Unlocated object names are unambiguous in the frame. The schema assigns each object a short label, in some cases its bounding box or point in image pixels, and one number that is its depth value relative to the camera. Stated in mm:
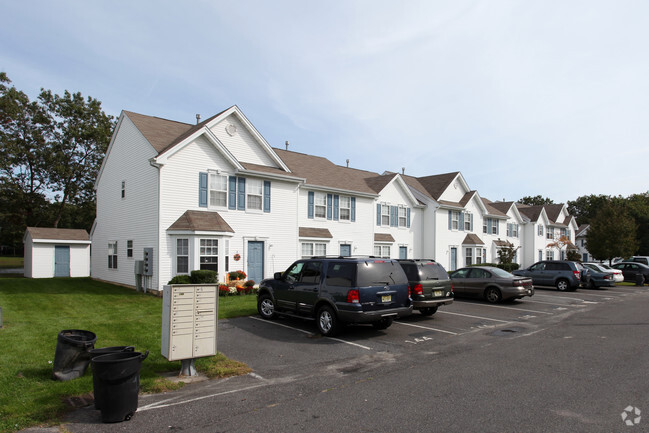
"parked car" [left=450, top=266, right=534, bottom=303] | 16500
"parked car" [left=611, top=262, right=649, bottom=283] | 29688
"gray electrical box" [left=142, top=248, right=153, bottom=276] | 17750
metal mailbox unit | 6668
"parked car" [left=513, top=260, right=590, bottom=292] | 22844
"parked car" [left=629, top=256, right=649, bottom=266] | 31984
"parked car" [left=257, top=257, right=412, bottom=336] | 9680
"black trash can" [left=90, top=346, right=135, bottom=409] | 5215
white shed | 27188
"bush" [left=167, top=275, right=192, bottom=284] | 16609
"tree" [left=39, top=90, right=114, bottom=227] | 38500
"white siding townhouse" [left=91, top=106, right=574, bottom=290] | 17750
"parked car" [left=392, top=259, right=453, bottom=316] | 12758
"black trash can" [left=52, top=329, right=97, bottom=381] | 6543
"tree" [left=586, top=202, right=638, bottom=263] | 37688
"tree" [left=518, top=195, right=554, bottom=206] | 100438
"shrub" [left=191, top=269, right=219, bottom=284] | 16750
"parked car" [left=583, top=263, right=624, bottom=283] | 24984
